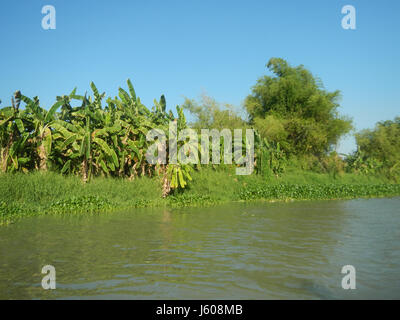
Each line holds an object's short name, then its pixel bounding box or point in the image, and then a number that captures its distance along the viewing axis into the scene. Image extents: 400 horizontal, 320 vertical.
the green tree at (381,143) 36.22
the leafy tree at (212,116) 25.33
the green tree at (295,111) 27.75
